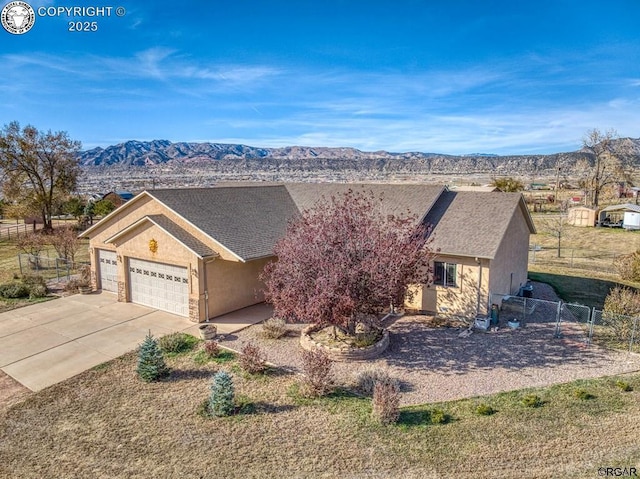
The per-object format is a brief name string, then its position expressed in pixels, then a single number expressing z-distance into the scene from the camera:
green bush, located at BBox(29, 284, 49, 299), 21.75
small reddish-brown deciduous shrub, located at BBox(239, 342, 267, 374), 13.37
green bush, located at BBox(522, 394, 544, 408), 11.53
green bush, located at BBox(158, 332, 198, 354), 15.18
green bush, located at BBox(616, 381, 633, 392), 12.34
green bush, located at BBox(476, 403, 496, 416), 11.09
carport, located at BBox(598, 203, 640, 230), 44.59
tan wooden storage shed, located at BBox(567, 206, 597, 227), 47.31
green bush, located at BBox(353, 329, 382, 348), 14.98
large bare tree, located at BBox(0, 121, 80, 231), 46.00
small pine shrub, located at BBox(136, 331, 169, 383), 13.02
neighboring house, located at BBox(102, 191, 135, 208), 52.02
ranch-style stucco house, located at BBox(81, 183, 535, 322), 17.94
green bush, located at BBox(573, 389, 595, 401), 11.87
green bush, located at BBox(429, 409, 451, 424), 10.77
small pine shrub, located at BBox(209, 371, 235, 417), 11.13
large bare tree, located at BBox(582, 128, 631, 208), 60.09
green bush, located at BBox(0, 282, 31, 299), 21.38
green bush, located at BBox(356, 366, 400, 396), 12.38
